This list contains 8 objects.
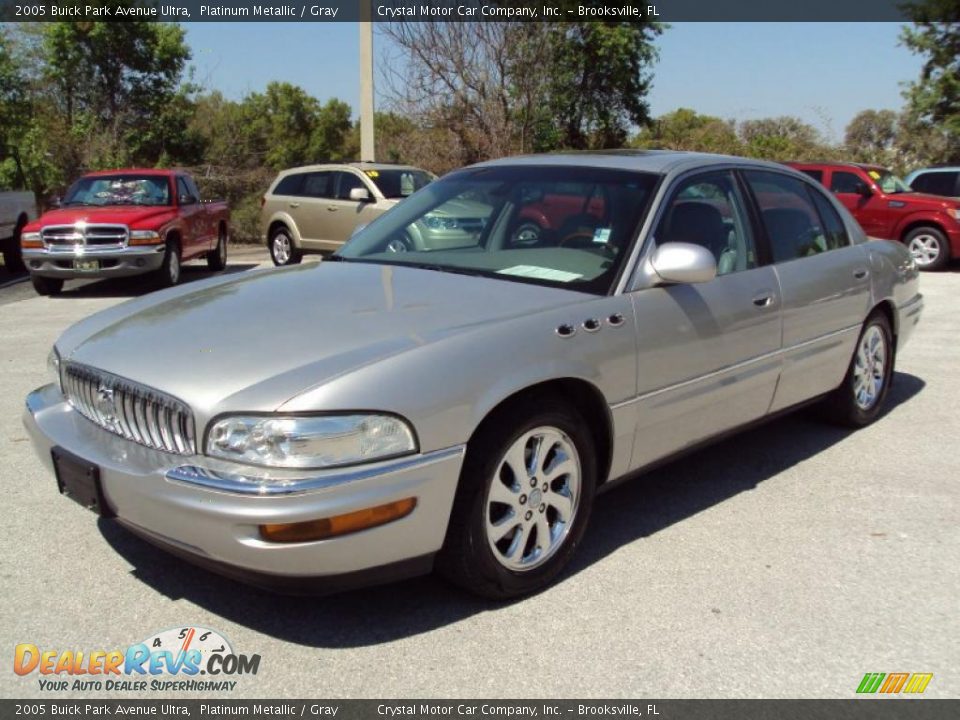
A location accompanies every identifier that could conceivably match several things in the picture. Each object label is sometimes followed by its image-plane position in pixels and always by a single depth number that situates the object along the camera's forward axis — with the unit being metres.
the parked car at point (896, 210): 14.16
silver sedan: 2.82
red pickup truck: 11.62
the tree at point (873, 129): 40.96
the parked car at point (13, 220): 13.74
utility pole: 17.23
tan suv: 13.99
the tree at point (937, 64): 20.56
